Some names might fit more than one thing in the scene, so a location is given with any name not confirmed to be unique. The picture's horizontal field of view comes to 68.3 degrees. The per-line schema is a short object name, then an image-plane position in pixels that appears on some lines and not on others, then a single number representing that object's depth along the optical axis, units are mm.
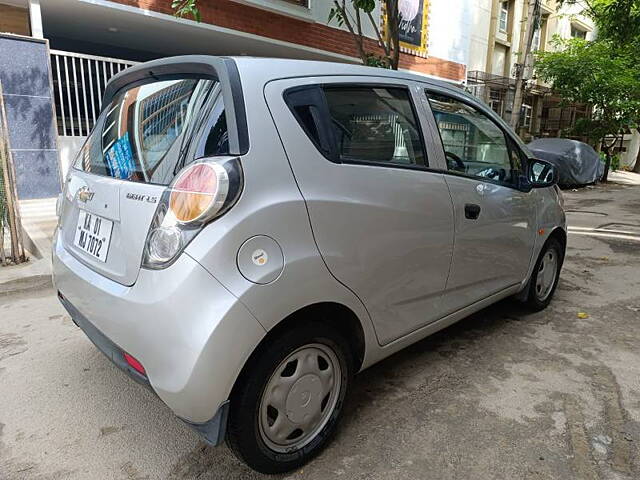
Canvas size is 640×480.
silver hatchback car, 1667
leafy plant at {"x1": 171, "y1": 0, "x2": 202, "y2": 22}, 5664
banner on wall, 12664
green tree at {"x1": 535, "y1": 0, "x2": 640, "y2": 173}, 14203
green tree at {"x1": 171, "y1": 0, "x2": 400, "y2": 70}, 6262
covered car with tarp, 13578
